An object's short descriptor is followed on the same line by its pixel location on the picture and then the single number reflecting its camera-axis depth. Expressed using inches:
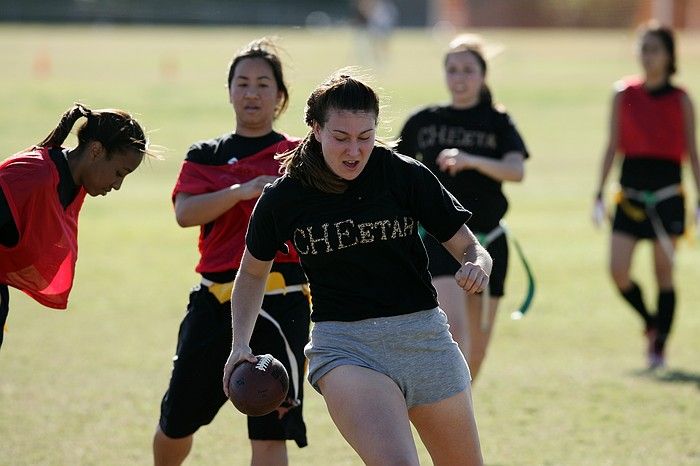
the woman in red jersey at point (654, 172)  728.3
